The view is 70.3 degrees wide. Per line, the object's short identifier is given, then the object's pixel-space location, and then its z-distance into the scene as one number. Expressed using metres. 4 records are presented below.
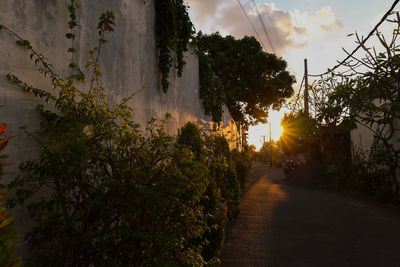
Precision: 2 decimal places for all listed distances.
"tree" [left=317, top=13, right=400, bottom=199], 6.81
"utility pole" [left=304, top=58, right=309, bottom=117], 16.06
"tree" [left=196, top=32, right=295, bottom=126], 18.03
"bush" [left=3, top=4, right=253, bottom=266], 2.17
